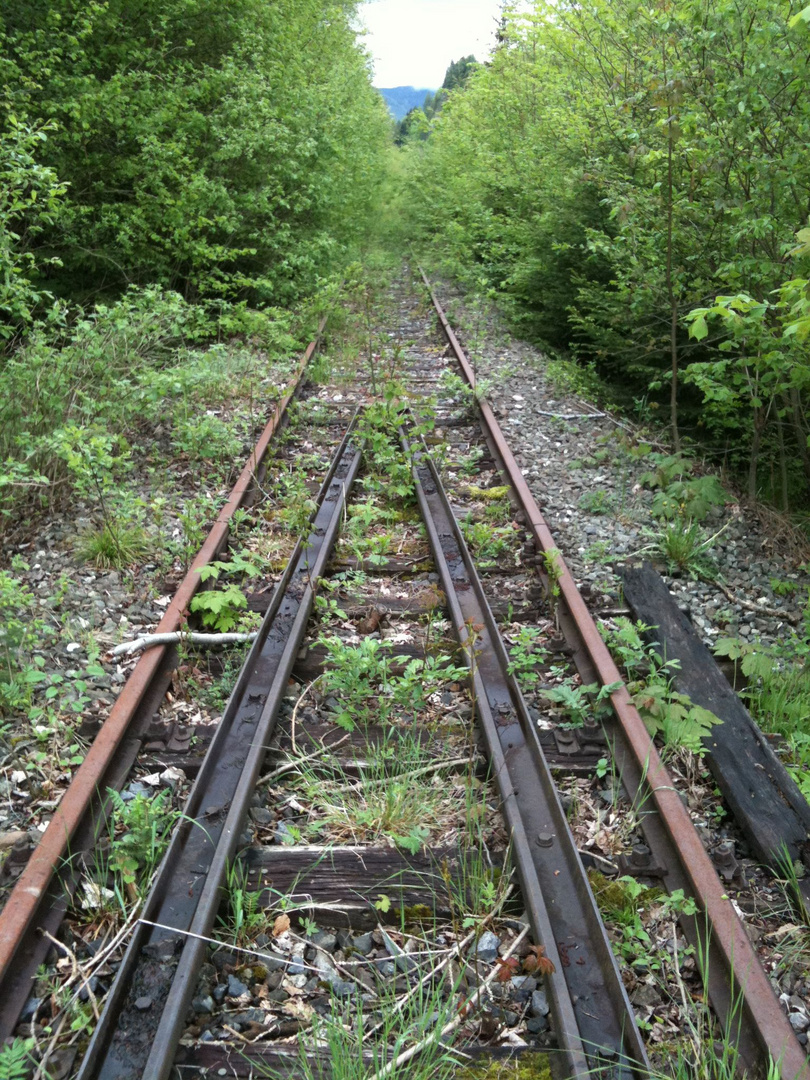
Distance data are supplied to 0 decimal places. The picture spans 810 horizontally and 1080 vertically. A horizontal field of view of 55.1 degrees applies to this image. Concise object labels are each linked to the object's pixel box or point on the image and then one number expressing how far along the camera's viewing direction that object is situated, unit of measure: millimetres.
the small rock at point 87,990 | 2242
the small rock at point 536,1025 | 2178
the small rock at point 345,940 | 2451
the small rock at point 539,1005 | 2213
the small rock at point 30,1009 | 2176
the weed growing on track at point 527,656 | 3689
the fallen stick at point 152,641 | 3835
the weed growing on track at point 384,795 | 2861
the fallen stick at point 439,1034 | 1988
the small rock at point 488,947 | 2391
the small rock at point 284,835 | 2812
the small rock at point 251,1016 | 2195
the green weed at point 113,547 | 4734
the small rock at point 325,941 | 2449
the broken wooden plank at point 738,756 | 2846
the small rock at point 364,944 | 2443
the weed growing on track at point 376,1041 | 2025
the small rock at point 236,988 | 2270
